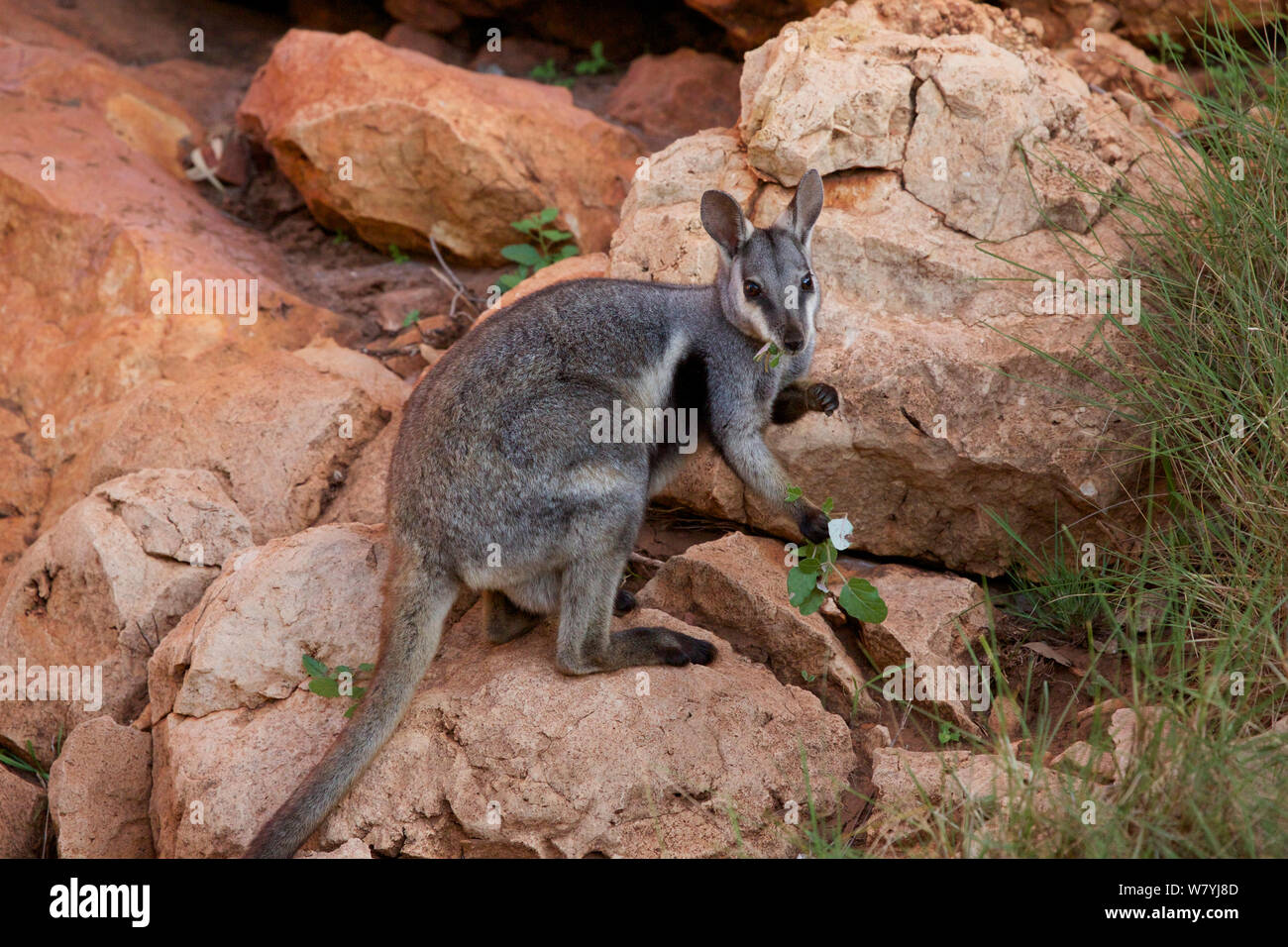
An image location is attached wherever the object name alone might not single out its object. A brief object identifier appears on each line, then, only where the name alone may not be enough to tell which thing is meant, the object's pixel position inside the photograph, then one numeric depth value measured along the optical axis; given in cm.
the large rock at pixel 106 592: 508
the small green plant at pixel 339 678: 444
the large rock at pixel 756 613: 475
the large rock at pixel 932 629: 472
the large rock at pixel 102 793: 438
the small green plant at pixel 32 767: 508
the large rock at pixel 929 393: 525
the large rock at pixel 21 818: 460
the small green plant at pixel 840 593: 451
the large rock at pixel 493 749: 407
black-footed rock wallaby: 435
